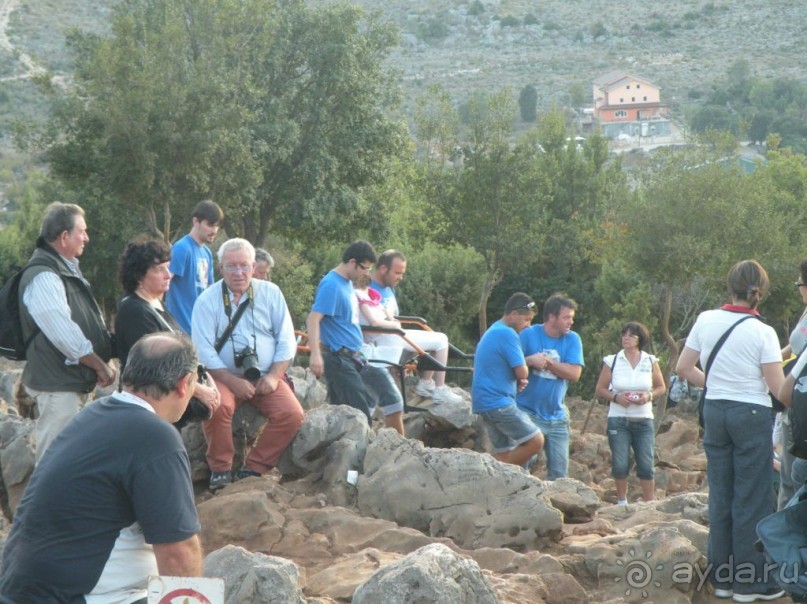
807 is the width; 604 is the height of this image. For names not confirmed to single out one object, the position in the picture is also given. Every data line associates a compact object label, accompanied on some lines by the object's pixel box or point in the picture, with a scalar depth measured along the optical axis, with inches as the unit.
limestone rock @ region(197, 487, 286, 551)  276.4
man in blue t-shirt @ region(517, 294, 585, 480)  384.5
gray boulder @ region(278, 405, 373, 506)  315.6
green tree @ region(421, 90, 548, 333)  1161.4
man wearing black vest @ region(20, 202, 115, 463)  268.1
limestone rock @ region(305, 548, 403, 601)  228.8
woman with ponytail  255.9
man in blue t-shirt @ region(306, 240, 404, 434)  363.3
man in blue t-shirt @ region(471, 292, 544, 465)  369.7
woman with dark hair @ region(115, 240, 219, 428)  275.0
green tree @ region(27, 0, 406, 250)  947.3
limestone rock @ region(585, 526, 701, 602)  250.5
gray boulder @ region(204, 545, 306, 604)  198.2
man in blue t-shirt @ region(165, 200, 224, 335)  338.6
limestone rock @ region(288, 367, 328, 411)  478.6
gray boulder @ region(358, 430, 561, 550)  279.9
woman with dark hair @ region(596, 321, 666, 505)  404.5
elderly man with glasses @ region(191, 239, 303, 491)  305.1
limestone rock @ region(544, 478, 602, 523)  315.6
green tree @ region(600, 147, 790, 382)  917.8
